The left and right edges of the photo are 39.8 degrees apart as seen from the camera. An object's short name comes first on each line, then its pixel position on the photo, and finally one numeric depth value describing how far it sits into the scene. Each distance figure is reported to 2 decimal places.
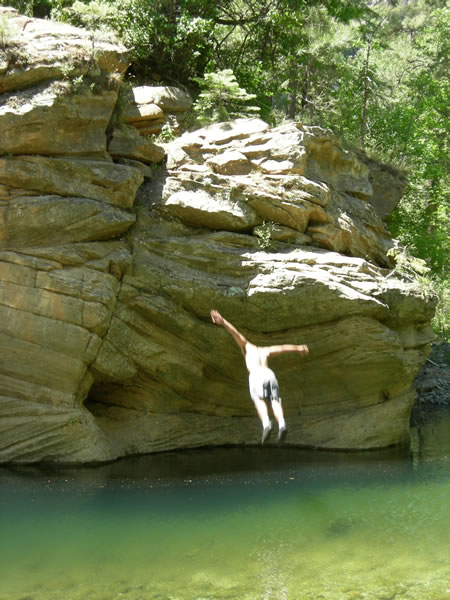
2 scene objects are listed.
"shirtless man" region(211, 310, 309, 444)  10.76
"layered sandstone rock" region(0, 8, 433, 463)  14.02
